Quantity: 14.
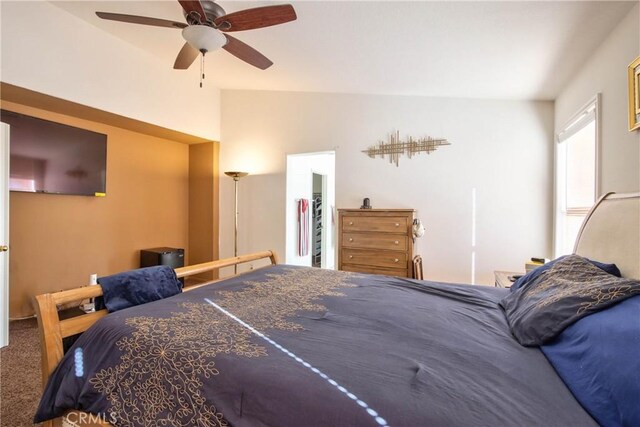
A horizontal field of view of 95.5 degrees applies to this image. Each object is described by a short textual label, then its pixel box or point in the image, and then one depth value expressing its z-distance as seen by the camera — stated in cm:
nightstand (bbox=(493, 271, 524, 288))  231
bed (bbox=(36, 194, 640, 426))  77
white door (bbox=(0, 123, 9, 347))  246
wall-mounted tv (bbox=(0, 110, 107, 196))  283
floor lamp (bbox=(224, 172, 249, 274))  448
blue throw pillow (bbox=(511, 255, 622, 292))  126
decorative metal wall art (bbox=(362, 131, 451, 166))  354
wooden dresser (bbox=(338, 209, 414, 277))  320
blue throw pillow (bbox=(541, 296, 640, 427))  66
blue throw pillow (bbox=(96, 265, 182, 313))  145
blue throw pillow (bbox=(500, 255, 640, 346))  94
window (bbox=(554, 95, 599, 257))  229
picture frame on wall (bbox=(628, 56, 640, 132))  159
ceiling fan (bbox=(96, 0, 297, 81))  184
